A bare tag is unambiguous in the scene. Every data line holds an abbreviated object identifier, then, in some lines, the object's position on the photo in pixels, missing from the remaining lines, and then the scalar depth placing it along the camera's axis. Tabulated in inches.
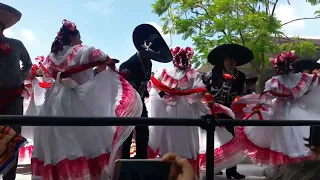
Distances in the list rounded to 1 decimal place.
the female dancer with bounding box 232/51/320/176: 142.2
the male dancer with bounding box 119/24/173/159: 127.1
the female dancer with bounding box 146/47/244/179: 137.5
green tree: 367.4
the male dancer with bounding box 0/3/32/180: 106.2
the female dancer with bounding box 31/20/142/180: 105.7
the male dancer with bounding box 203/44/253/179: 152.1
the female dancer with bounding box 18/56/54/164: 132.3
